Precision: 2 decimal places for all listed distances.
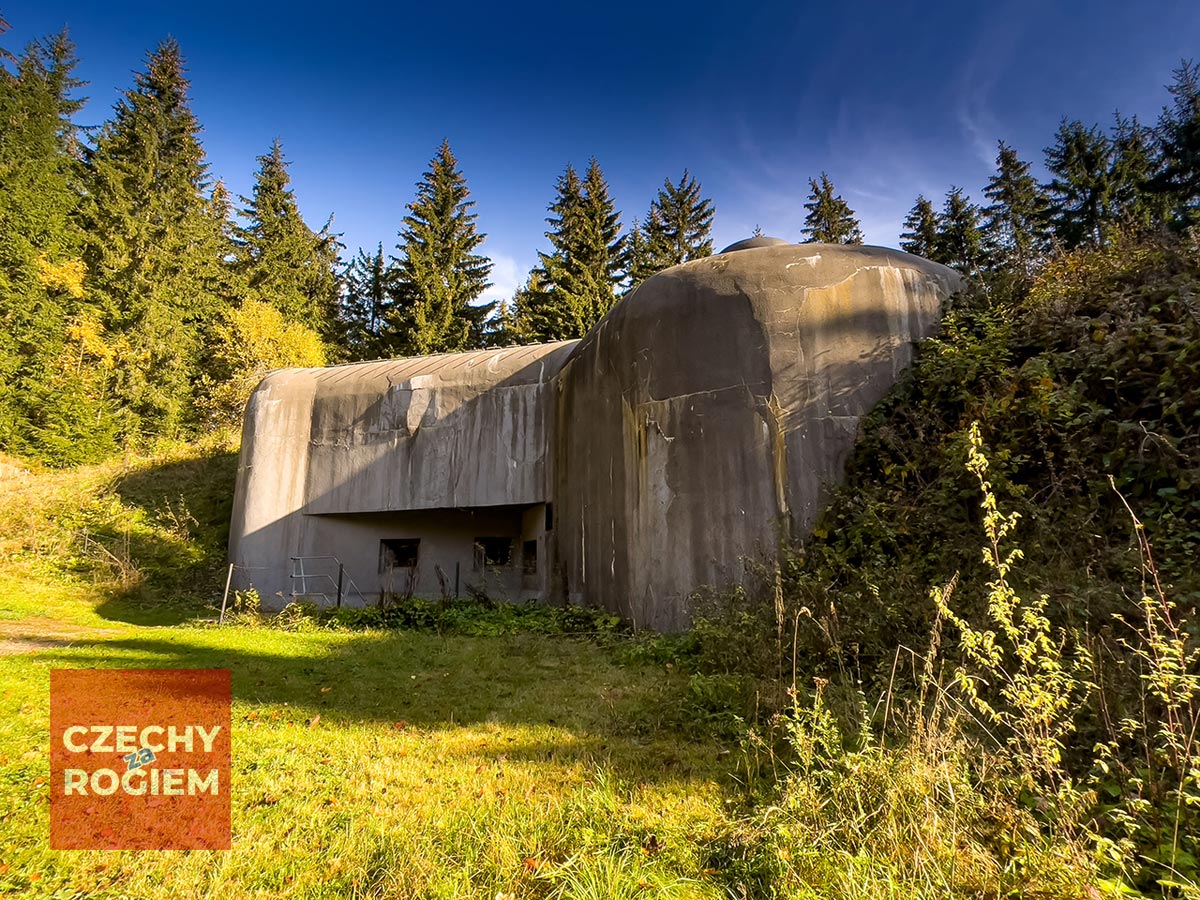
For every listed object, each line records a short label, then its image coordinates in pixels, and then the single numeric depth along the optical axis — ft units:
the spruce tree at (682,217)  84.79
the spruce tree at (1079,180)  65.21
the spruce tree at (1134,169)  59.06
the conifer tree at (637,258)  79.66
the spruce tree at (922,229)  78.74
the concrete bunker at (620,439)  21.50
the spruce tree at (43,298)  55.67
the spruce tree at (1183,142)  54.24
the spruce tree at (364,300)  87.45
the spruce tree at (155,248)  66.69
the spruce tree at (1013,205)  68.61
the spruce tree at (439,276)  74.38
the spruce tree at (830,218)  86.89
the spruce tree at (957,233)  73.61
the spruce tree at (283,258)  81.20
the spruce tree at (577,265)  72.84
